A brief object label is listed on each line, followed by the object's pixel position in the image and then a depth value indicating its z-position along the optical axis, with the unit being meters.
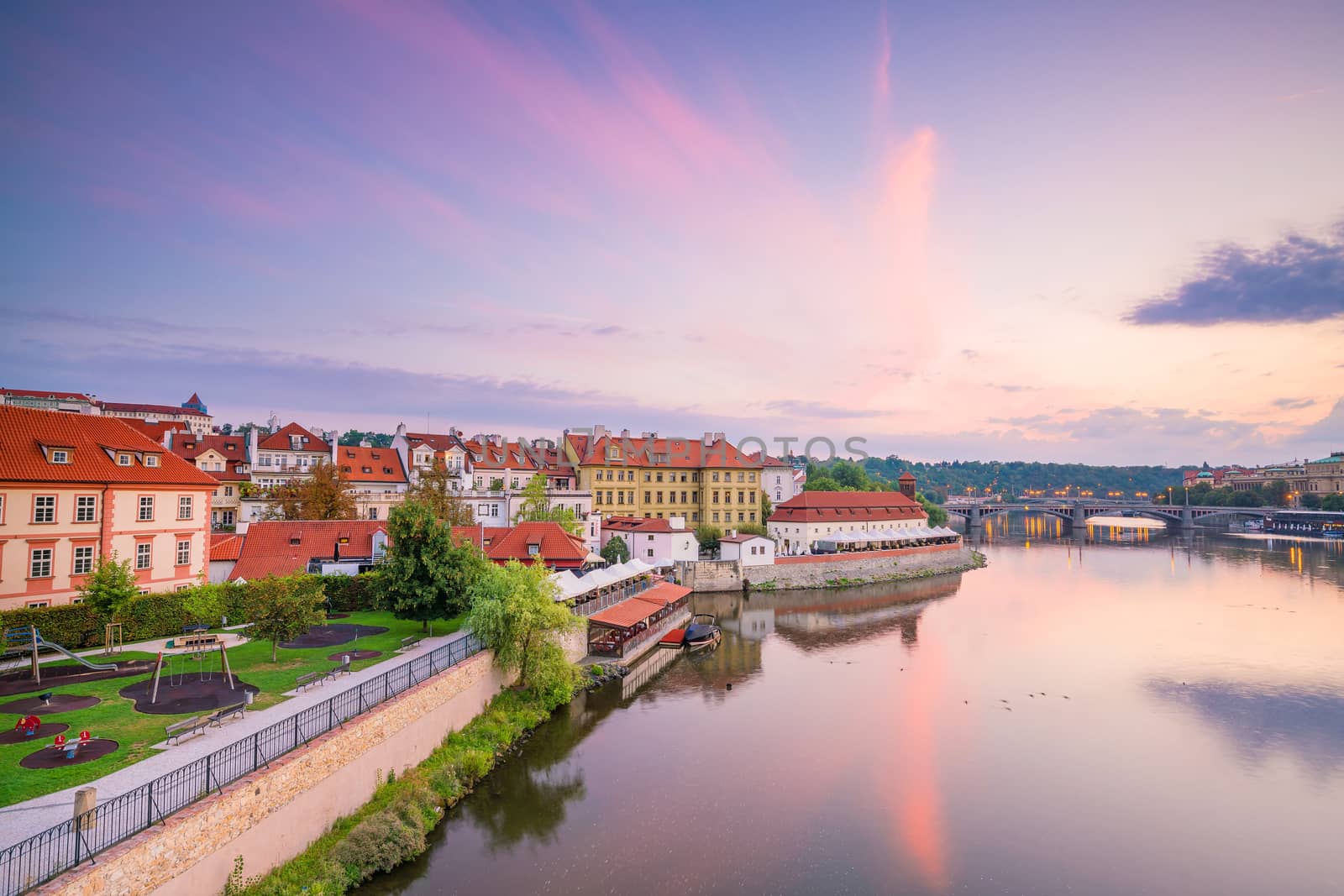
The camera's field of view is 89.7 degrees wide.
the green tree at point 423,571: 23.50
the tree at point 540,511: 46.16
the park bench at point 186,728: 14.21
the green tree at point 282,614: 19.70
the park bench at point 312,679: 17.80
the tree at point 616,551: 47.78
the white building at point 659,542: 50.06
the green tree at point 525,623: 22.41
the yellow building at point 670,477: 59.47
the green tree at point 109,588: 20.95
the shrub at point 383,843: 13.96
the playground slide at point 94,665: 18.82
